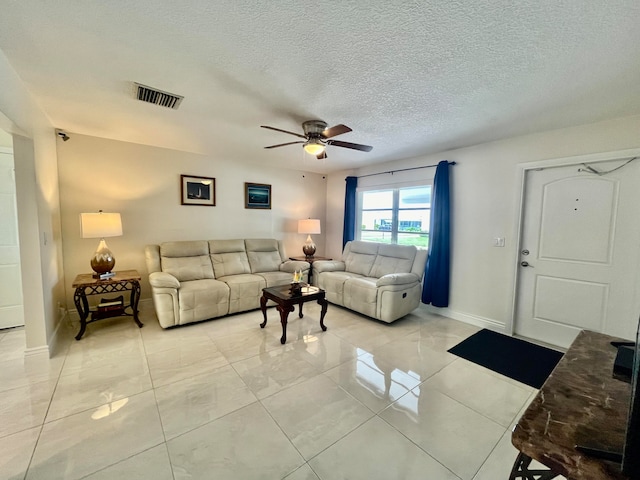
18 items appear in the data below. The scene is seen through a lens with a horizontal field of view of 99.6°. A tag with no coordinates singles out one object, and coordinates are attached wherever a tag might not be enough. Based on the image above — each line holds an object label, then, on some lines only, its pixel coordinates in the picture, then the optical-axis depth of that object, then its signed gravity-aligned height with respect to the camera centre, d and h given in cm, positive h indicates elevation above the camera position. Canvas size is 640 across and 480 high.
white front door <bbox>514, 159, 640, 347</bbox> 257 -30
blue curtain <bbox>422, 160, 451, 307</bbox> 374 -28
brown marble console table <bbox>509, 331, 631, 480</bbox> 64 -56
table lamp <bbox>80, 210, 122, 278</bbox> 302 -17
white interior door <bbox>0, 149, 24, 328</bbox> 308 -41
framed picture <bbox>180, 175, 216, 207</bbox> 415 +44
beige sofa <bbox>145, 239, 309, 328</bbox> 322 -81
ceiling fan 266 +82
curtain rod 398 +83
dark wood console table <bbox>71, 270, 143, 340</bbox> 295 -88
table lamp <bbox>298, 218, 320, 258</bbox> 497 -17
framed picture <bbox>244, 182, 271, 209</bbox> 474 +42
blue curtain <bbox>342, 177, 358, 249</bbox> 514 +22
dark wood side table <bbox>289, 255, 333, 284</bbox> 461 -72
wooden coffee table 294 -89
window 428 +11
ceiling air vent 217 +102
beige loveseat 346 -84
